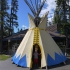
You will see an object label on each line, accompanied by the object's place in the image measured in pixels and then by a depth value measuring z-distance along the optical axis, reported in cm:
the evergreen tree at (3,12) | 1239
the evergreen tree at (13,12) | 1877
